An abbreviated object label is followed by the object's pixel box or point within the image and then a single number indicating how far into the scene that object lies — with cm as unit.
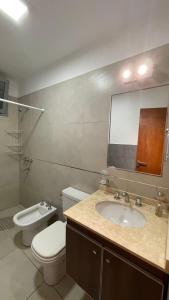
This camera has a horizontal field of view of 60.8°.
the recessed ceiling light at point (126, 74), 130
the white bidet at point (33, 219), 177
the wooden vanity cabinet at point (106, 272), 72
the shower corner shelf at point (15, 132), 257
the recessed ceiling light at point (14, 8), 107
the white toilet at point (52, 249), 125
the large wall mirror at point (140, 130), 117
